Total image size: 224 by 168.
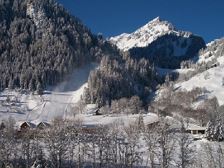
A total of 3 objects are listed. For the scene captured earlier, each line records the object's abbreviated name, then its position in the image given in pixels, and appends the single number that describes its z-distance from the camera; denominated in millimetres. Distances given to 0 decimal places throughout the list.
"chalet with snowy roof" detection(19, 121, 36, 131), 150838
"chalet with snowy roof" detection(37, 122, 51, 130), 147625
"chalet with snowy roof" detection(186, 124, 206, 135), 159088
